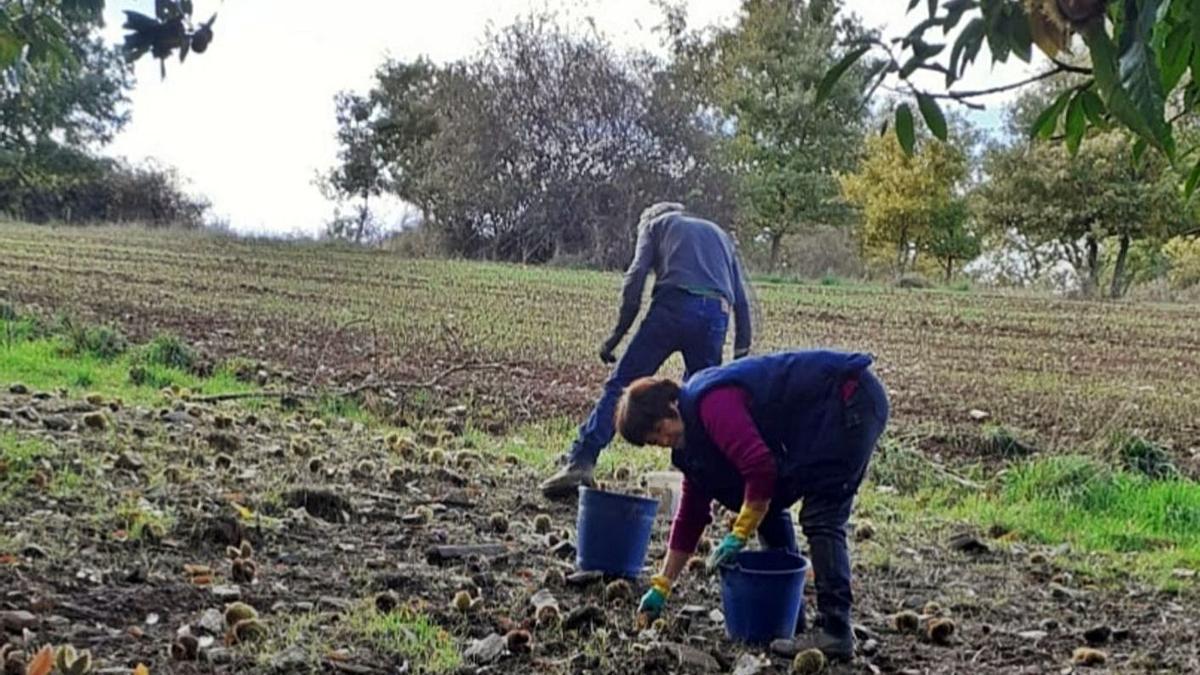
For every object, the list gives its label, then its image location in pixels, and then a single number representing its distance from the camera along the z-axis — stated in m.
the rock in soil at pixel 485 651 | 3.05
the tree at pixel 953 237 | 27.70
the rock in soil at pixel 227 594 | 3.34
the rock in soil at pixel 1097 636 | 3.61
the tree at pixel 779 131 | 26.94
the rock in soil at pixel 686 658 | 3.11
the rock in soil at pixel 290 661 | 2.86
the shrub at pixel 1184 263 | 22.41
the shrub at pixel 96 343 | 8.12
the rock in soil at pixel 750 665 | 3.13
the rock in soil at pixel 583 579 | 3.78
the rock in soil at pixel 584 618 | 3.32
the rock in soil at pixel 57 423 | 5.33
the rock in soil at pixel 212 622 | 3.06
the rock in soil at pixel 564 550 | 4.19
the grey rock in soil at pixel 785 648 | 3.25
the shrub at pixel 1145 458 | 6.11
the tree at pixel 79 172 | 29.09
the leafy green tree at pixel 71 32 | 2.23
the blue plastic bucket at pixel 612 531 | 3.82
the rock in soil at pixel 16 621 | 2.87
